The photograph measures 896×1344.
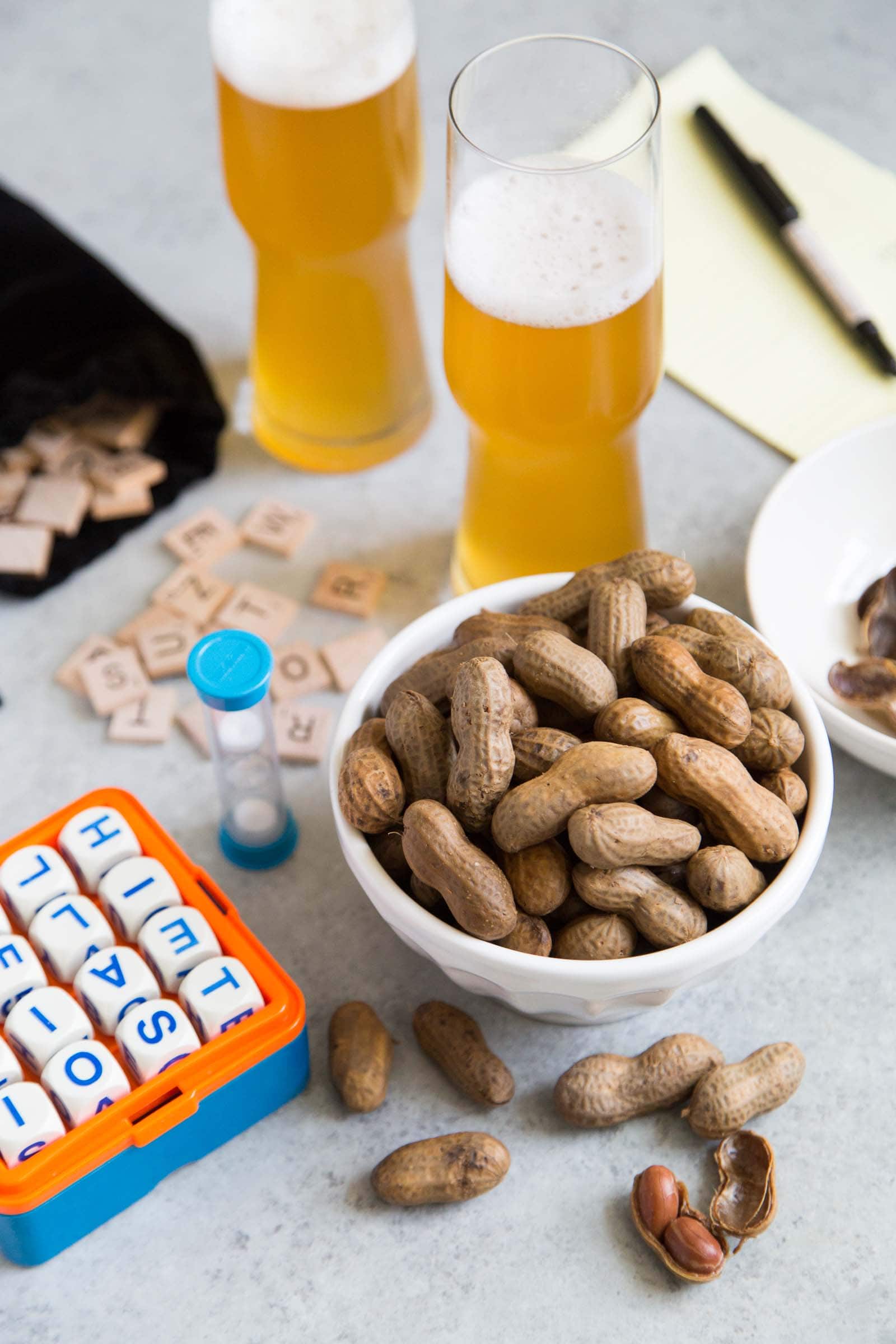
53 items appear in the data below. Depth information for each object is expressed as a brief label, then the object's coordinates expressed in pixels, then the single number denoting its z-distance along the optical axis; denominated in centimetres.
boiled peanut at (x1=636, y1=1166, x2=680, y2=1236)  86
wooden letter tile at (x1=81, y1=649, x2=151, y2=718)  113
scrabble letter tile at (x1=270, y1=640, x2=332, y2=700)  115
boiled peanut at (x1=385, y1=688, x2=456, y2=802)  89
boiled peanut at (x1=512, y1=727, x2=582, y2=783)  88
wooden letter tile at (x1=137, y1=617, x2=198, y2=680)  116
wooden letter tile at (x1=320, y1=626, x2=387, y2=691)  116
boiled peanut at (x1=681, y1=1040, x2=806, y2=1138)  89
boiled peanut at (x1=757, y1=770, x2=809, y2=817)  88
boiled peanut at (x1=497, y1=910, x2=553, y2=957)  83
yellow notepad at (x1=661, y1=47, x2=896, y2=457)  132
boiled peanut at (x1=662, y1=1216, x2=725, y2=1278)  84
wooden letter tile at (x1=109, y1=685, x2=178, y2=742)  112
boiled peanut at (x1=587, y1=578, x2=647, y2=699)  92
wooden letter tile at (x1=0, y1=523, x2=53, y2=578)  121
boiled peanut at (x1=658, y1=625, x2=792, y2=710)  91
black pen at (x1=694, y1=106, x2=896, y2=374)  133
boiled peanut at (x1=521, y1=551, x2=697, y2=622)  96
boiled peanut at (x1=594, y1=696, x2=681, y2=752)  87
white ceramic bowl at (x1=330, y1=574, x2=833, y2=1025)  81
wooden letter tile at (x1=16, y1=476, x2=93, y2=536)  124
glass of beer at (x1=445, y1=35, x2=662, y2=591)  95
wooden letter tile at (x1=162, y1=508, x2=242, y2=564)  124
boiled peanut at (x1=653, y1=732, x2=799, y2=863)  84
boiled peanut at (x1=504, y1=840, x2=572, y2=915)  84
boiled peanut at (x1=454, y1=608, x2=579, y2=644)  95
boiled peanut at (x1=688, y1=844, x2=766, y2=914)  83
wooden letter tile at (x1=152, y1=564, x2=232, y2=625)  120
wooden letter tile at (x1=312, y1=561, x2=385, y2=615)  120
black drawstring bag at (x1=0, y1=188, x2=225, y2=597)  123
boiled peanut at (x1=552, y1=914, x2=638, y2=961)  84
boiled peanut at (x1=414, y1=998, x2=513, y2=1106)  92
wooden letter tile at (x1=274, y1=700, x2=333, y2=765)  111
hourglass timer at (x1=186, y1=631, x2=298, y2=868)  89
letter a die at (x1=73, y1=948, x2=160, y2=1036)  87
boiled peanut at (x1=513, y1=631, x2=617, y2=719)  88
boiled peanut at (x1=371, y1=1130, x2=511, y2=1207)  87
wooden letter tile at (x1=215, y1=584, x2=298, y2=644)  119
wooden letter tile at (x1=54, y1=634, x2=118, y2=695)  116
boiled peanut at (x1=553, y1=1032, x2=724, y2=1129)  90
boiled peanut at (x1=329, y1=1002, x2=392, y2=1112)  92
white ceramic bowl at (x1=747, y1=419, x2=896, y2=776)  110
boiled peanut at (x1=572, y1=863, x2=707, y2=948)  83
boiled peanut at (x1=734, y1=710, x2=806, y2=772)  89
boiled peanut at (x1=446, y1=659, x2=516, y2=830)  85
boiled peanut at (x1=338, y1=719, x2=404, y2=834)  86
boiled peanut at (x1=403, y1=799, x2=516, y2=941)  81
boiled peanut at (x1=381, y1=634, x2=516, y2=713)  92
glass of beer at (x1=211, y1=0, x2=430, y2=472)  105
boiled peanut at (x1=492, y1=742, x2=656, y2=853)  83
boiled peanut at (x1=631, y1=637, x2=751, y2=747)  87
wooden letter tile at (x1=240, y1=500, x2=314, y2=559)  124
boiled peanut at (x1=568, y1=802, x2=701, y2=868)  81
